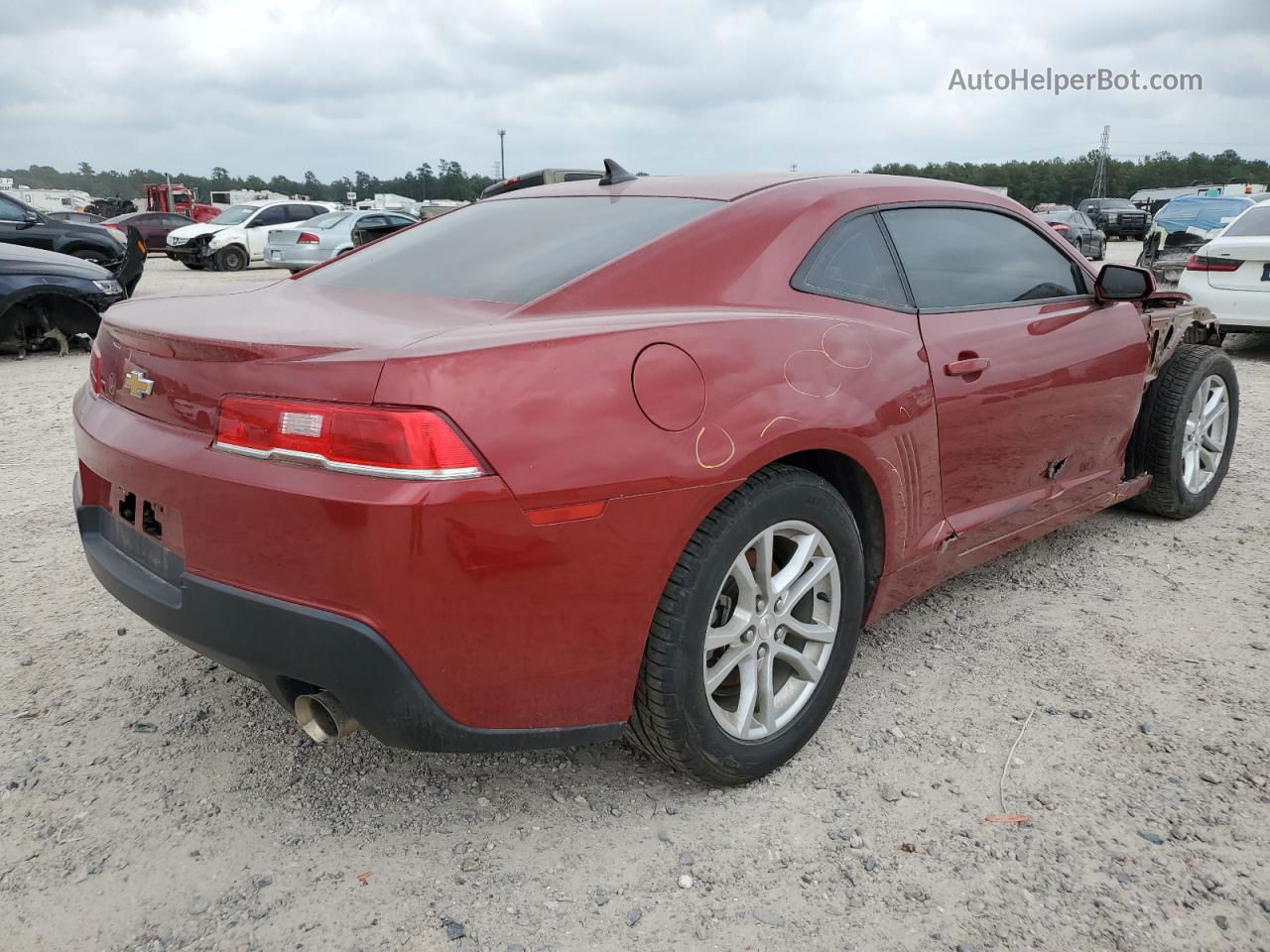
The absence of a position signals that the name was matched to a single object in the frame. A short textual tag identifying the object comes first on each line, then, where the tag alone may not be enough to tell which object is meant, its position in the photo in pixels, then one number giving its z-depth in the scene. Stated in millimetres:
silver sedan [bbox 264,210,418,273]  17203
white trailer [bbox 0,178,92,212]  46350
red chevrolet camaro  1757
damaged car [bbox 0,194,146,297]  11836
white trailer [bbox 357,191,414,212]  37750
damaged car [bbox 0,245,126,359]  8000
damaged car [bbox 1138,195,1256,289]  13227
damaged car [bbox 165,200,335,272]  20203
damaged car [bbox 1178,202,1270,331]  7930
